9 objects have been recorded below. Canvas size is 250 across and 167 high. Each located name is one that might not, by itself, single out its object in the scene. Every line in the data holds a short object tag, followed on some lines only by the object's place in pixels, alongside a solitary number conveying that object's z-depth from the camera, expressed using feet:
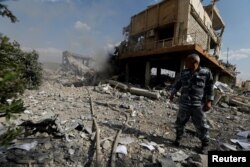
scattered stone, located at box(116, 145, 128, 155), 7.28
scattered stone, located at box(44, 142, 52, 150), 7.18
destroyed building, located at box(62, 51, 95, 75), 59.09
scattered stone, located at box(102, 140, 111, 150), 7.46
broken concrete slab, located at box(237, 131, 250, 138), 10.27
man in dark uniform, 7.78
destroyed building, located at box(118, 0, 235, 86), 24.72
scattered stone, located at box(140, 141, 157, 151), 7.84
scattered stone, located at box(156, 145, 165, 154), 7.63
